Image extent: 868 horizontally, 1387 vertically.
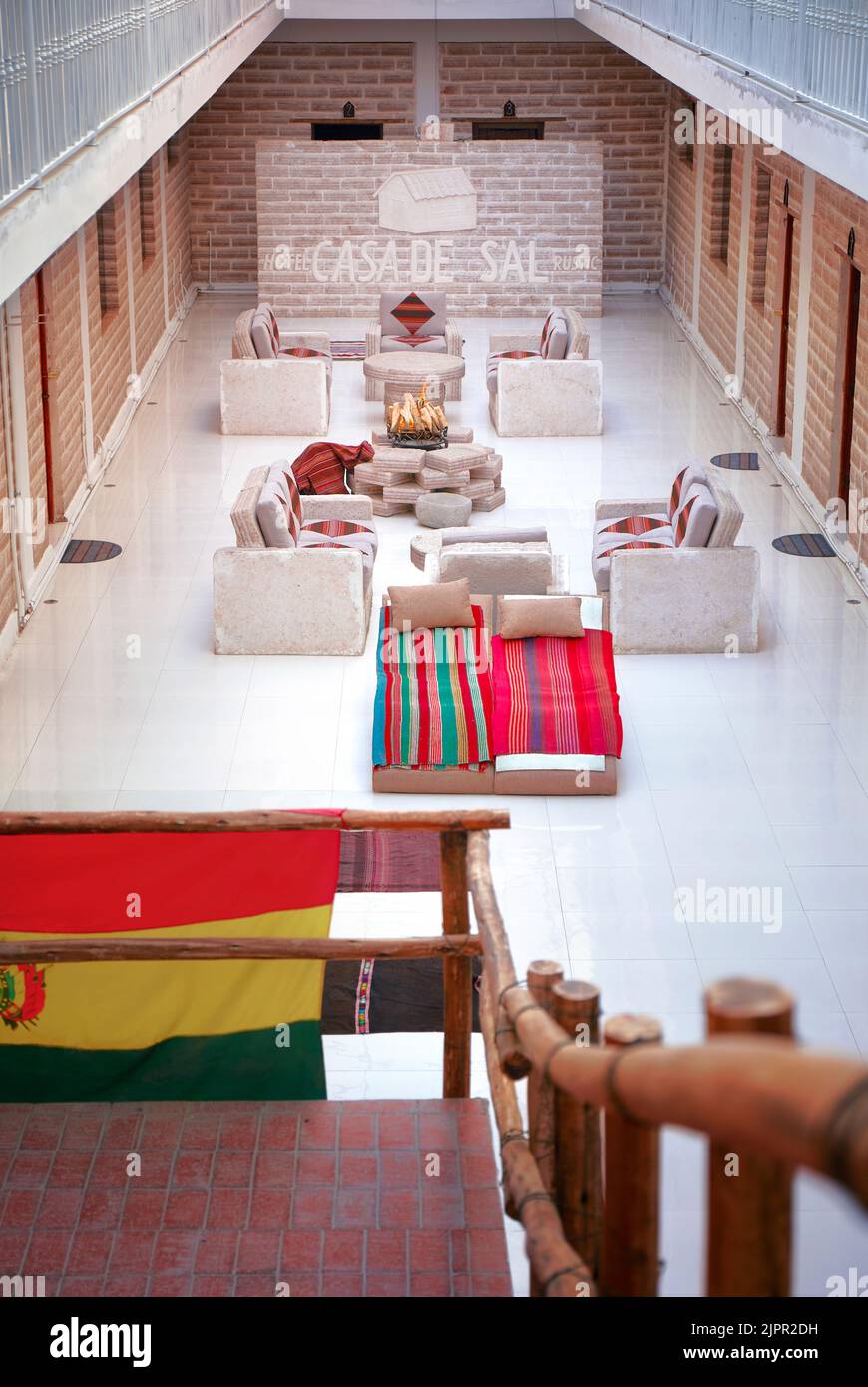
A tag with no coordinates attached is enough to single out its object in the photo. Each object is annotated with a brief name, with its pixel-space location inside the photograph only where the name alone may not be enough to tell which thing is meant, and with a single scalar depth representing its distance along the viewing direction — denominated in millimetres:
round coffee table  16297
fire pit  13812
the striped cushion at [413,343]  17703
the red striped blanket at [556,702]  8812
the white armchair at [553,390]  15852
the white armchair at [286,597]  10484
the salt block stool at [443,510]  12898
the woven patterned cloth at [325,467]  13359
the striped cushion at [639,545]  11055
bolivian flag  4566
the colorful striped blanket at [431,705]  8789
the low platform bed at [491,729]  8773
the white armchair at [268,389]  15820
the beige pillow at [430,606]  9508
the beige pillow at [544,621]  9430
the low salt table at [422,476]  13367
